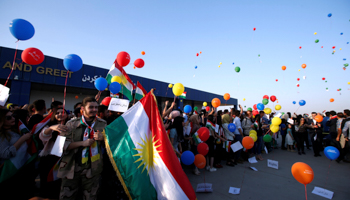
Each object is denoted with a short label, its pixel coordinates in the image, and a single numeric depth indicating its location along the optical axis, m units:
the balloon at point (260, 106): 7.62
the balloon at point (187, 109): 5.79
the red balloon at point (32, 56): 3.41
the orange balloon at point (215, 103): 5.75
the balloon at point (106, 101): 5.01
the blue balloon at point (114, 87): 4.69
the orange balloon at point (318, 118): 6.91
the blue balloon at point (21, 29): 3.20
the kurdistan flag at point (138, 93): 5.33
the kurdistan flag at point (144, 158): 2.28
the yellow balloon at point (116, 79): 5.05
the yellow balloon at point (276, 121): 5.92
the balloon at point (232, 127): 5.55
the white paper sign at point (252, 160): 6.03
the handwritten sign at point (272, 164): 5.54
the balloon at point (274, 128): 5.97
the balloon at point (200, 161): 3.80
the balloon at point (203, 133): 4.37
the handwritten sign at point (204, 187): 3.62
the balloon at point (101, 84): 4.88
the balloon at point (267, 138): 6.43
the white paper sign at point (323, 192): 3.64
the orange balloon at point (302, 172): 2.72
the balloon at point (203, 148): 4.11
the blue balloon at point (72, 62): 3.26
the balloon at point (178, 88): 3.78
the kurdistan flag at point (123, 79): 5.24
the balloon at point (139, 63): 6.42
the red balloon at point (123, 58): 5.38
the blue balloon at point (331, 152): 4.12
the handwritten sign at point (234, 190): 3.65
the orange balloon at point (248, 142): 4.88
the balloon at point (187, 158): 3.63
